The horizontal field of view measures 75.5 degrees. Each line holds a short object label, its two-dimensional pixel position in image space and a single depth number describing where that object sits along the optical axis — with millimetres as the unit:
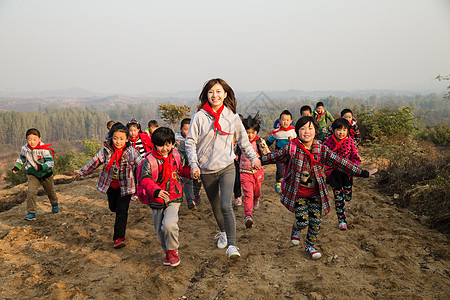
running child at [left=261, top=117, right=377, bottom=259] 3670
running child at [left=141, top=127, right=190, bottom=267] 3467
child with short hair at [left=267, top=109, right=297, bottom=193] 6316
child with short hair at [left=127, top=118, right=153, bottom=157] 6469
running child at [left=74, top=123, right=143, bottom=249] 4105
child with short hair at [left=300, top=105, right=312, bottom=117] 7145
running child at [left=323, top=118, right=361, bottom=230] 4664
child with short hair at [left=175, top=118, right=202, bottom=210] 5992
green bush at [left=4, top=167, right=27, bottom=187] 32656
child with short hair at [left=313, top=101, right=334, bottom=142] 8031
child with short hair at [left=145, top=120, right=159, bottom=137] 7385
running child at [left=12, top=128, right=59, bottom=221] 5570
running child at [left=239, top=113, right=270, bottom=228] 4855
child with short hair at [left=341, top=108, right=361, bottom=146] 5492
